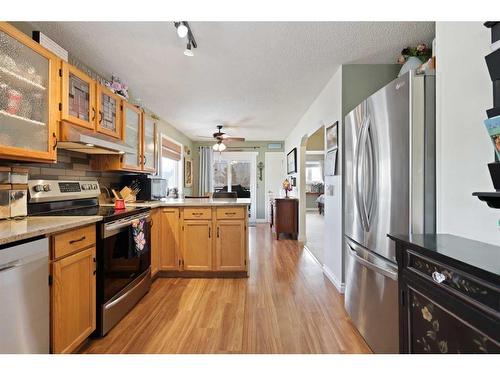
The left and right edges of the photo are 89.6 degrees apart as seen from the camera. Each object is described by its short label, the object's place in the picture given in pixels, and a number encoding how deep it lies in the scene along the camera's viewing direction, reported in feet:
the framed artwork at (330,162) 9.80
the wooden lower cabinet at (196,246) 10.11
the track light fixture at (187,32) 6.09
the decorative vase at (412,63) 7.26
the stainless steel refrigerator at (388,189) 4.89
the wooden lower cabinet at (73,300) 4.79
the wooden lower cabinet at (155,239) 9.53
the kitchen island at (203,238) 10.10
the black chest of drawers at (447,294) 2.69
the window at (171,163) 16.93
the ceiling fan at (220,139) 17.69
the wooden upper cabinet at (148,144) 11.05
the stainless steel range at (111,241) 6.16
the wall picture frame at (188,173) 21.50
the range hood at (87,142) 6.36
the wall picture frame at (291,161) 18.56
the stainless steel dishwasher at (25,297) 3.76
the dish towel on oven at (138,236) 7.46
